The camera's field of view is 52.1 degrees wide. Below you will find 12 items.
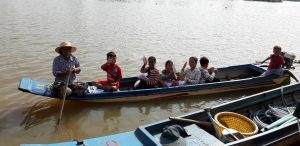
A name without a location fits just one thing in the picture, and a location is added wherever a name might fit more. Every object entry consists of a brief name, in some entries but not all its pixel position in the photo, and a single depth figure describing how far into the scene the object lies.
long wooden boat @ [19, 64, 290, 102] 7.51
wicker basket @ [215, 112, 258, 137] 5.77
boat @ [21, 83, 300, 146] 5.00
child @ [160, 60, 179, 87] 8.83
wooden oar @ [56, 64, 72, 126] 6.88
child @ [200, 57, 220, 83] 9.14
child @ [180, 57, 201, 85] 8.95
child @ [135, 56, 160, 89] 8.52
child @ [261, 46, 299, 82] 10.01
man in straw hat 7.43
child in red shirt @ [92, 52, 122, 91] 8.01
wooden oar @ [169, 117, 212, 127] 5.53
